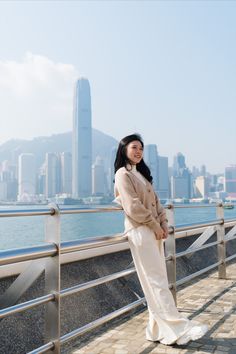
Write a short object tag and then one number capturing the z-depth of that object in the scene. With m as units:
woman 2.93
